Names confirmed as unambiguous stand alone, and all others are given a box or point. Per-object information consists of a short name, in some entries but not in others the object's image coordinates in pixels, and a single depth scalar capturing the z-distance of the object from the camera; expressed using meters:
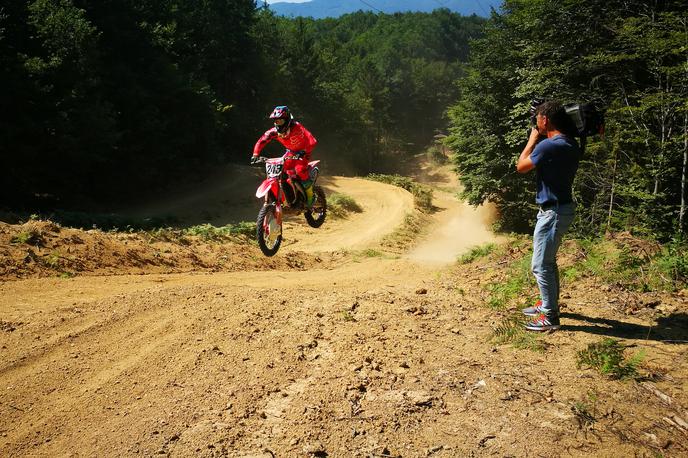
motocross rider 8.77
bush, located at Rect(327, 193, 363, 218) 23.31
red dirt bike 8.63
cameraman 5.19
